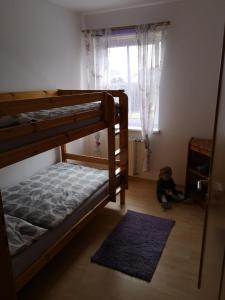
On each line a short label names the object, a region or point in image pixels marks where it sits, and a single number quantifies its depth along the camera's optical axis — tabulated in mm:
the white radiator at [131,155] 3430
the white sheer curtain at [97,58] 3232
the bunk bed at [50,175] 1450
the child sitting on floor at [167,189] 2945
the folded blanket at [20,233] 1539
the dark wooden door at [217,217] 870
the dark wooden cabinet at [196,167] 2726
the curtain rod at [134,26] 2860
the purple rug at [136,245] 1973
